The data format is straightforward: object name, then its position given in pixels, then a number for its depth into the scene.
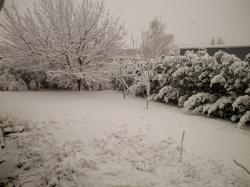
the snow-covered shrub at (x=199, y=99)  6.51
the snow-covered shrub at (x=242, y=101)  5.58
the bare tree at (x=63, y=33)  8.90
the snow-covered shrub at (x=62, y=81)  10.10
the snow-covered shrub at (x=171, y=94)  7.71
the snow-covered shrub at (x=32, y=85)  10.71
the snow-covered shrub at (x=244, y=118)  5.39
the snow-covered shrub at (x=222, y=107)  6.06
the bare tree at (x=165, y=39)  31.56
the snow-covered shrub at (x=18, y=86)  9.98
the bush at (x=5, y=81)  10.11
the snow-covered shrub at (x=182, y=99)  7.25
